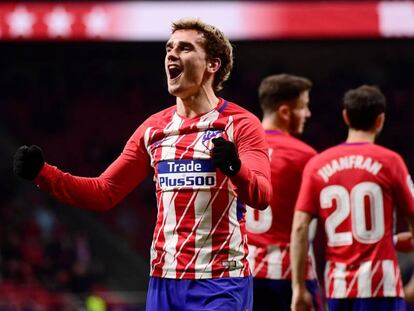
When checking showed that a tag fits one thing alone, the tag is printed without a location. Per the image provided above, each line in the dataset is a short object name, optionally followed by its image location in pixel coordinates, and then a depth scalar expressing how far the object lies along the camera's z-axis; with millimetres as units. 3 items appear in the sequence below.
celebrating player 6898
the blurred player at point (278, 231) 9812
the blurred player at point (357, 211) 8875
